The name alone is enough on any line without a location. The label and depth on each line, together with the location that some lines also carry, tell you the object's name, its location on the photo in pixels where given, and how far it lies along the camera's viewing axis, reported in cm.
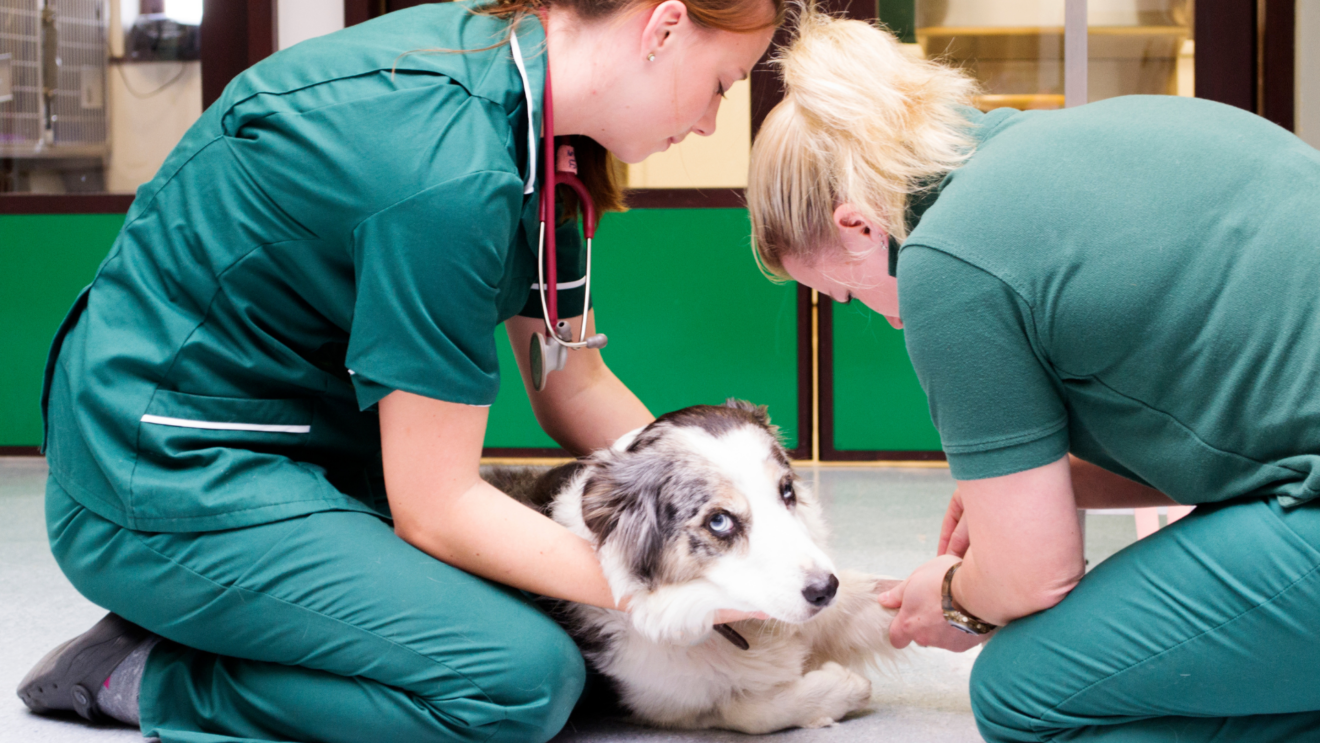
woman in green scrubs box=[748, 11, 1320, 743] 112
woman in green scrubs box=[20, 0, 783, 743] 137
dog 144
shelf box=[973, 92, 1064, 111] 399
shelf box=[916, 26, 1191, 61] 391
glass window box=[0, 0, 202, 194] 432
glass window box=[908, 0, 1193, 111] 390
